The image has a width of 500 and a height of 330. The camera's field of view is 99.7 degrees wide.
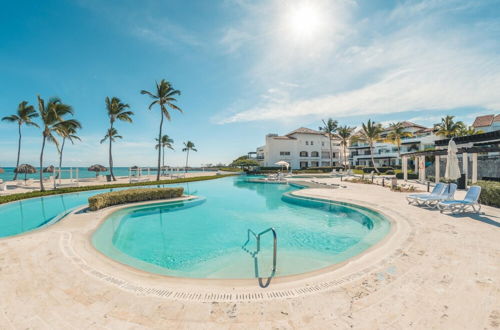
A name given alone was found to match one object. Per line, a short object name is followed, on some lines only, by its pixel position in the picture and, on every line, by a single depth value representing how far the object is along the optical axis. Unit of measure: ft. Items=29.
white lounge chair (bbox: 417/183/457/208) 32.22
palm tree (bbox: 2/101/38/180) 79.88
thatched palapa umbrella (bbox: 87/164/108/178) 101.71
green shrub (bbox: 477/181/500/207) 31.68
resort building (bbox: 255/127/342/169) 184.55
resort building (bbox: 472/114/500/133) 141.79
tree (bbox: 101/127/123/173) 93.20
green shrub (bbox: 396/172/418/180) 85.66
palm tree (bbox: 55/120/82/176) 57.36
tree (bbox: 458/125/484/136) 109.91
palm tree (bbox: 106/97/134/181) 86.07
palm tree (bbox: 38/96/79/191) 54.65
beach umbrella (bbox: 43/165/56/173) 109.83
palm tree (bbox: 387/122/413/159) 124.03
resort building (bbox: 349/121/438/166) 137.08
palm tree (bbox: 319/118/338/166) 167.02
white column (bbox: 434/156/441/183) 65.67
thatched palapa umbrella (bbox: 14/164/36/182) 87.06
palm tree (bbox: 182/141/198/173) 232.53
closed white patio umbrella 38.52
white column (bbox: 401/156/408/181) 78.95
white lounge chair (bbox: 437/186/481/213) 28.56
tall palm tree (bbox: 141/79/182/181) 83.10
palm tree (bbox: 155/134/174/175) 177.88
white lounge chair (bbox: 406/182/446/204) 34.40
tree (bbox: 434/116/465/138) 111.86
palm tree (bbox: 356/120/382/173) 112.88
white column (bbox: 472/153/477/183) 53.88
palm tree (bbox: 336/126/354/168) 150.88
